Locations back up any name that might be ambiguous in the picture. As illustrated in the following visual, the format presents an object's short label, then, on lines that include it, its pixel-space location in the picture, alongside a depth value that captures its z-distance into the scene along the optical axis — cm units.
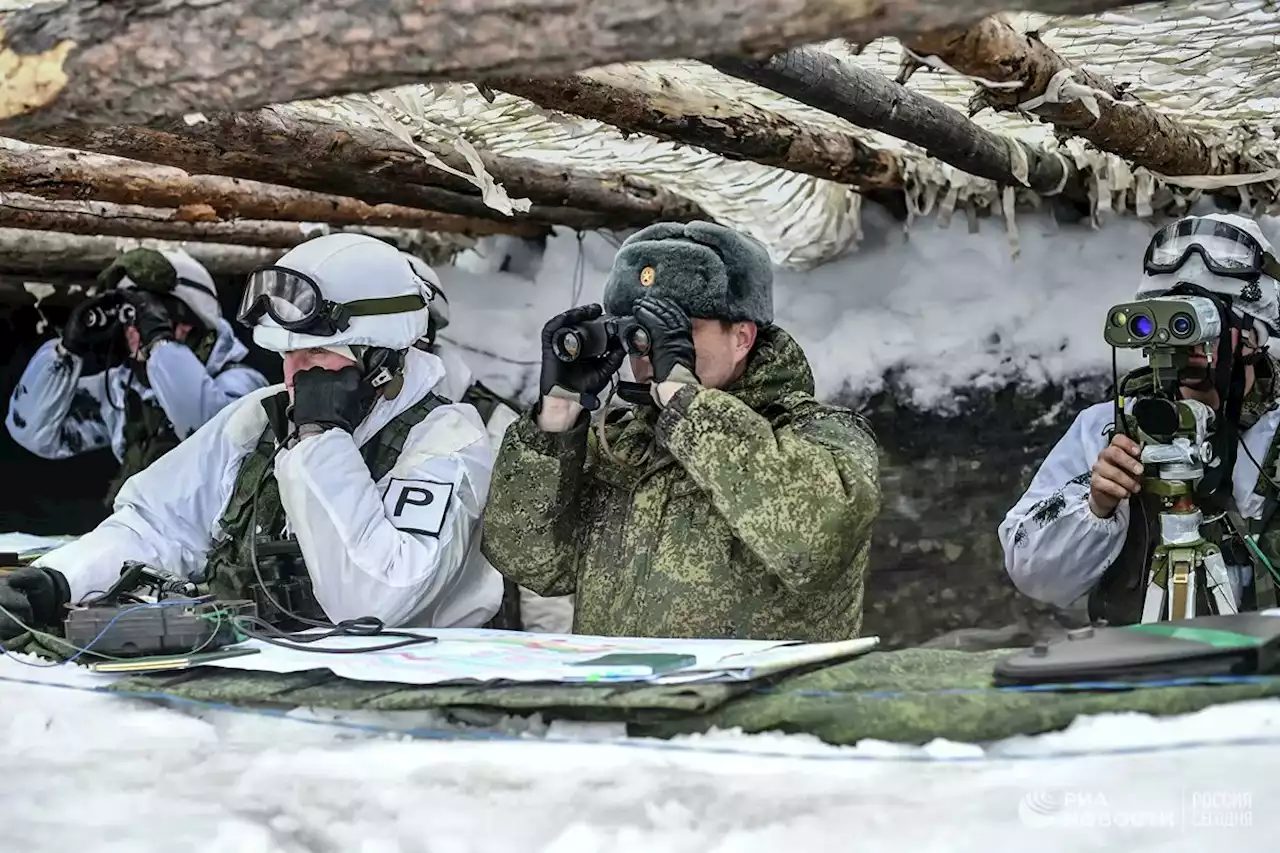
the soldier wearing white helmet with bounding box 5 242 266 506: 724
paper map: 510
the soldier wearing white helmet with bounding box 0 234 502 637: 570
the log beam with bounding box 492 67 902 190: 586
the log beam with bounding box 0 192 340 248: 693
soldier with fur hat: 548
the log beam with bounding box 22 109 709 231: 593
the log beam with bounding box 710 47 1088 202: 563
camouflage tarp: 487
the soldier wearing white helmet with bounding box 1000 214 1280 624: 570
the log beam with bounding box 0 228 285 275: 762
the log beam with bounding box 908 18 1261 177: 555
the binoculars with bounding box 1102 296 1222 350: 564
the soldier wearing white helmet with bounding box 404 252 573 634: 618
